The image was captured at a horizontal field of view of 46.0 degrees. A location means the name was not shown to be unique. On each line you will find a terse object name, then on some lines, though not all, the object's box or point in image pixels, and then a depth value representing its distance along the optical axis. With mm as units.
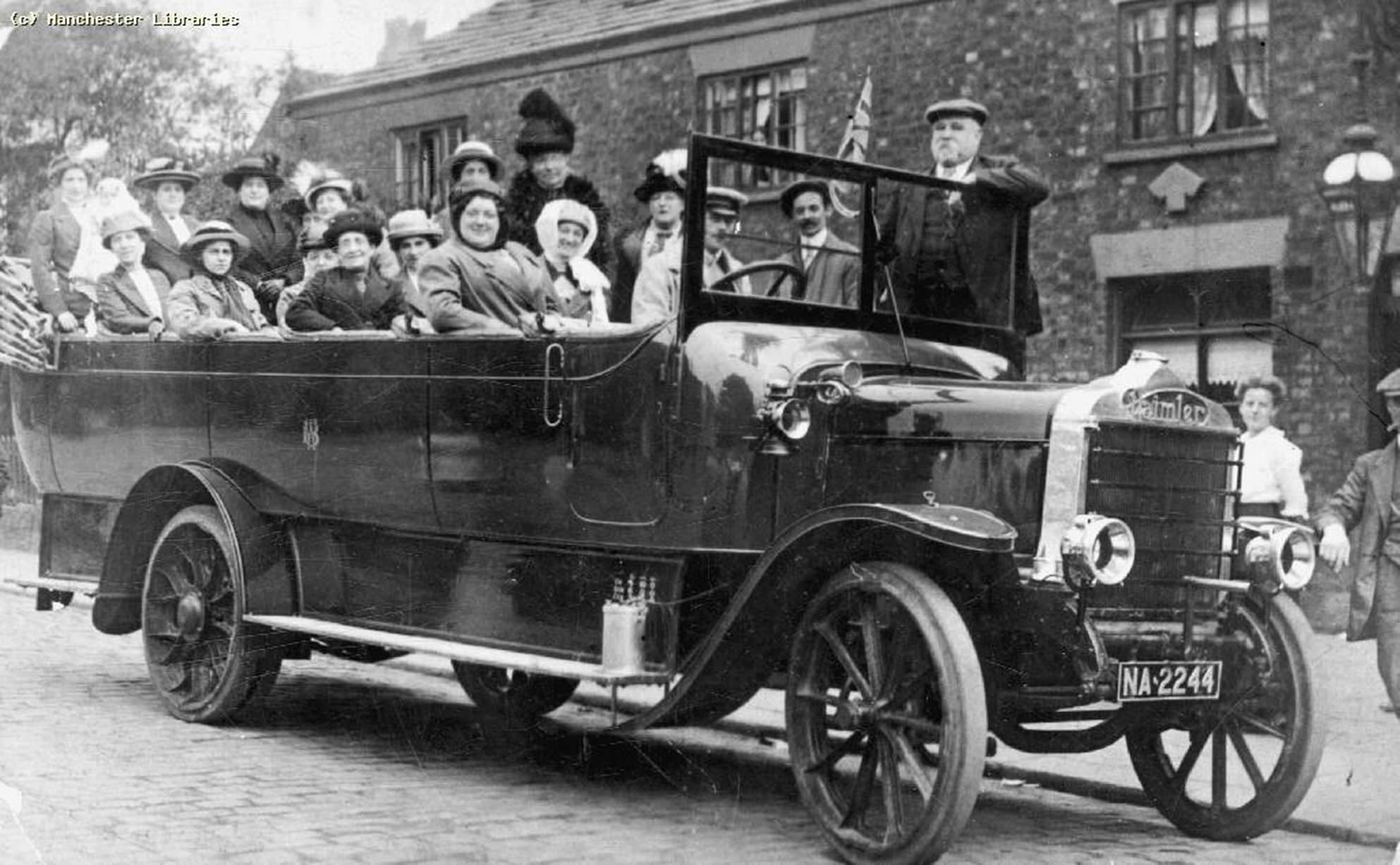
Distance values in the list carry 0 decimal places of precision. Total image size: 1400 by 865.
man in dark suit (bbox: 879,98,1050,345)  5691
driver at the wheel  5410
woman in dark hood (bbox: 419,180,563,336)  6051
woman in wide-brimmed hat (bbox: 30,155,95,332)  7945
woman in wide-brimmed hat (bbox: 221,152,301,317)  8516
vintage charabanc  4637
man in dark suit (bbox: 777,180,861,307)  5508
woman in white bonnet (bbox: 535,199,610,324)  6926
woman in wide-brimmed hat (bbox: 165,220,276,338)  7297
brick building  11305
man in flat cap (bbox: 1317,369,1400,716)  6207
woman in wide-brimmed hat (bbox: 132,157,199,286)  8070
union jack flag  6453
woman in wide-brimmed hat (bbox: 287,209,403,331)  7352
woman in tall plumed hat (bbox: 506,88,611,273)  7195
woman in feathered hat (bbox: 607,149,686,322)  6438
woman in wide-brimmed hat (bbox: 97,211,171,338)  7598
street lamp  9156
